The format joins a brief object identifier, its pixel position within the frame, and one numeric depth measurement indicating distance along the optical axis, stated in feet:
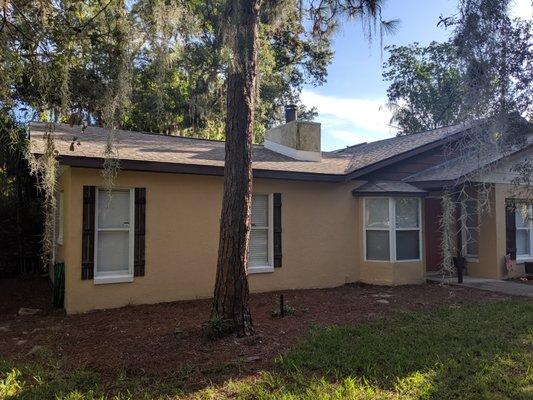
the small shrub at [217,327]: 17.72
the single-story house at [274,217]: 24.54
